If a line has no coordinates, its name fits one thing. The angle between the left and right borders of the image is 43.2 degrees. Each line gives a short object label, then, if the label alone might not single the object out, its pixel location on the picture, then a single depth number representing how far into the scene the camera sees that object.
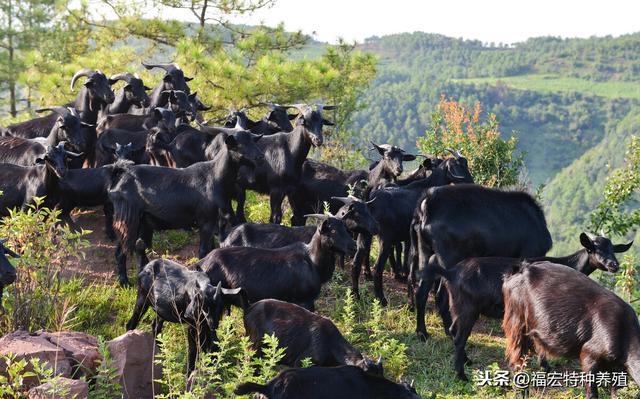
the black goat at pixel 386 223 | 9.31
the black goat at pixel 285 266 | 7.69
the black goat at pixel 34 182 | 9.32
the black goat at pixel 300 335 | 6.69
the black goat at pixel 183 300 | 6.81
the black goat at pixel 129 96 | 12.88
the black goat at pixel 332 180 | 10.79
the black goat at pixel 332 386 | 5.61
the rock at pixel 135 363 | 6.42
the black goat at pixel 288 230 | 8.68
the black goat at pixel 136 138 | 11.02
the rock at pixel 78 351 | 6.32
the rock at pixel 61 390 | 5.39
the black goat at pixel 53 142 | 10.66
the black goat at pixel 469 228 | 8.72
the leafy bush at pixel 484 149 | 14.12
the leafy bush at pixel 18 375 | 5.45
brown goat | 6.65
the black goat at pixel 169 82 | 12.91
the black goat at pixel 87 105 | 12.02
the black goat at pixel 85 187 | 9.73
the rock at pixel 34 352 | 6.03
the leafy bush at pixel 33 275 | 7.18
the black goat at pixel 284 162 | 10.63
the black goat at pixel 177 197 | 9.09
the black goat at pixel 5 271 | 6.68
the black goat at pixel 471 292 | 7.58
